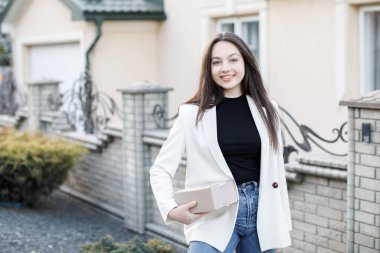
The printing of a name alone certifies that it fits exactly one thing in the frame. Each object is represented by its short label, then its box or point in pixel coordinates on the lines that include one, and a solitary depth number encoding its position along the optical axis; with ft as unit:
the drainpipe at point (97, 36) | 40.65
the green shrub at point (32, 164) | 27.91
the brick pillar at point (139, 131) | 26.73
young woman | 11.84
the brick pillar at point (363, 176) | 16.21
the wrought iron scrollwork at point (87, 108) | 32.91
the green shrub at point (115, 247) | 19.74
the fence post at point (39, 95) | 36.86
